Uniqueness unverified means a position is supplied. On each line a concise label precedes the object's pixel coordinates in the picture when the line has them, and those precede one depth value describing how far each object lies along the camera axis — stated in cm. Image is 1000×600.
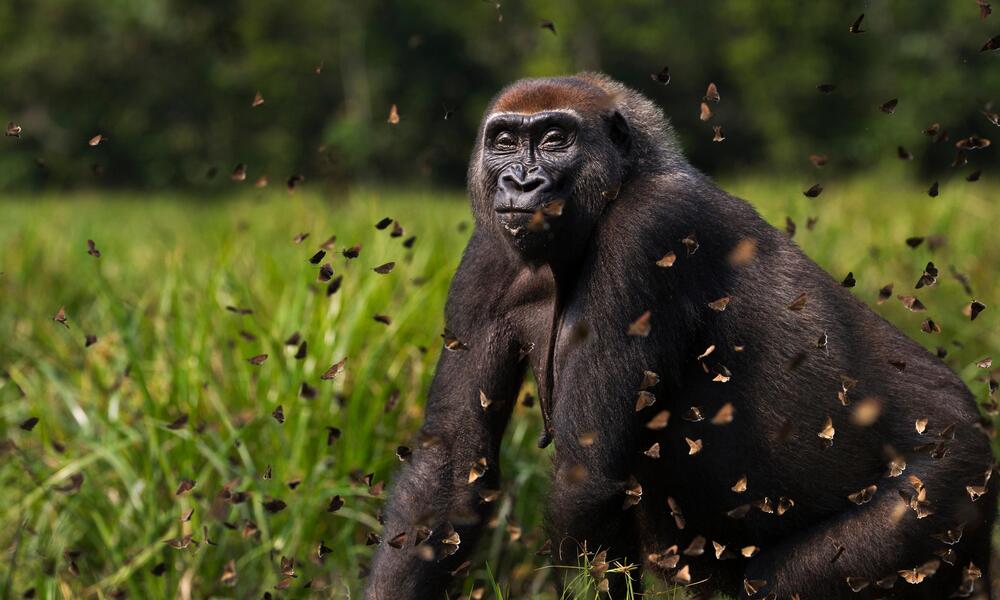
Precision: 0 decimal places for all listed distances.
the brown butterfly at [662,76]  726
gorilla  698
